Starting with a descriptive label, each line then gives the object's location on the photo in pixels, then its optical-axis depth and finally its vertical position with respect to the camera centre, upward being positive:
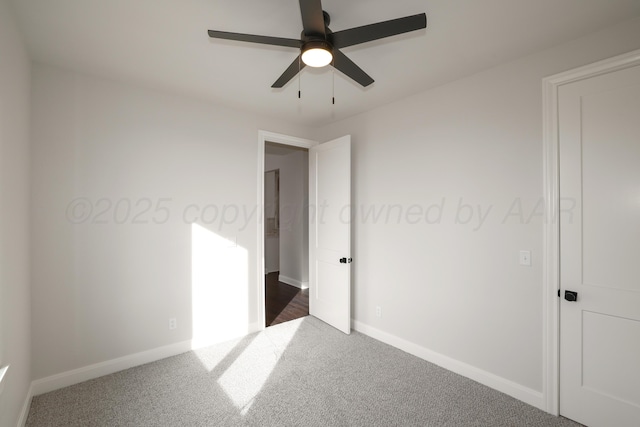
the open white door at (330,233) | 3.40 -0.25
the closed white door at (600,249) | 1.81 -0.23
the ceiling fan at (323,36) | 1.32 +0.90
